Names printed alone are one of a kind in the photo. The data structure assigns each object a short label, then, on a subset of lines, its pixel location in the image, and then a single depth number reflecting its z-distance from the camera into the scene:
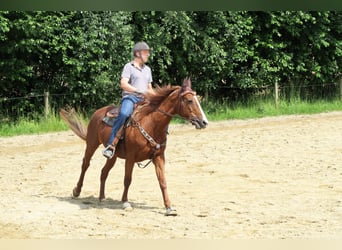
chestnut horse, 12.53
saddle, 13.84
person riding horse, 12.63
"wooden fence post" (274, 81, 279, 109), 36.16
